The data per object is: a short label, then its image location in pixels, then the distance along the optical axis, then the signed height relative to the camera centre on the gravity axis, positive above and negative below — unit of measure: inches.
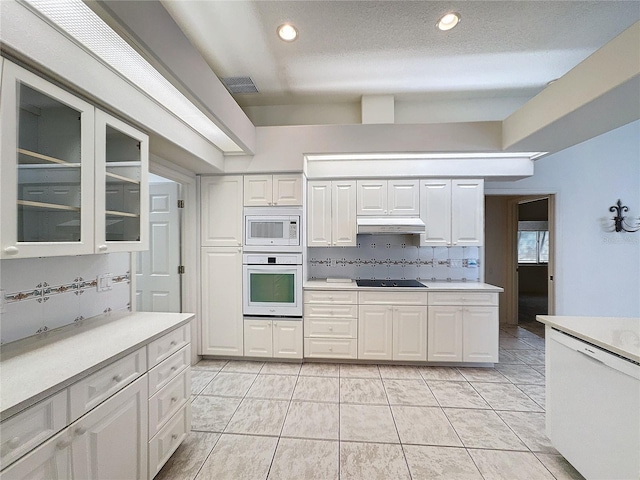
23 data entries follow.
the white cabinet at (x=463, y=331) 118.2 -39.3
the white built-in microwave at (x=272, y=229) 121.6 +4.8
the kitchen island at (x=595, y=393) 50.4 -32.3
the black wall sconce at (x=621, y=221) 142.3 +11.2
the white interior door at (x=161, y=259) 120.8 -9.2
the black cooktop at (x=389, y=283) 127.1 -20.8
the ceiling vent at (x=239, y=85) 108.5 +64.5
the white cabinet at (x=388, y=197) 130.6 +21.0
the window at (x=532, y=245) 287.5 -3.8
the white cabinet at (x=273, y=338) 122.3 -44.8
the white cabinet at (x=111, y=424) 36.3 -31.5
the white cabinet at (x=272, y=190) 120.9 +22.3
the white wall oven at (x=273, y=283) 122.3 -19.8
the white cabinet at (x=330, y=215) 132.4 +12.3
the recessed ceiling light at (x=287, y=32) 81.0 +63.6
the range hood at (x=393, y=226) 122.5 +6.6
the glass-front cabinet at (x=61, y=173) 43.1 +12.7
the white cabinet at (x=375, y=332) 120.4 -41.1
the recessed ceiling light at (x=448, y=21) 75.7 +63.2
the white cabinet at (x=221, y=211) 123.4 +12.9
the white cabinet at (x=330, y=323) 121.7 -37.7
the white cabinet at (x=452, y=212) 129.0 +13.9
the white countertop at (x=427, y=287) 118.9 -21.0
